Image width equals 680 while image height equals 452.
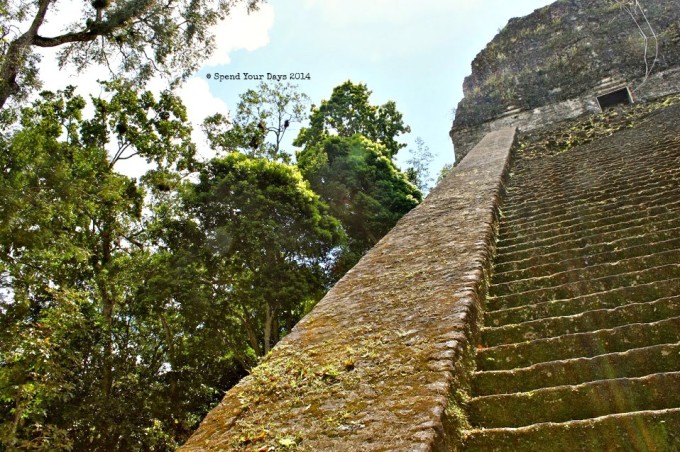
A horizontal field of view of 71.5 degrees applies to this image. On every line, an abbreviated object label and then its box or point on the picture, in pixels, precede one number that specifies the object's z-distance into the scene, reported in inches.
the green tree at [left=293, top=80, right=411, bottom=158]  656.4
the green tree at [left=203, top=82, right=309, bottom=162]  596.1
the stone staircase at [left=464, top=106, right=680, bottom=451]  69.0
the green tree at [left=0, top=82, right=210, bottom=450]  290.2
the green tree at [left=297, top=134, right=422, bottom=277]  506.9
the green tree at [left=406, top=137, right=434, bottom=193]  776.8
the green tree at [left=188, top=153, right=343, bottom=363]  404.5
